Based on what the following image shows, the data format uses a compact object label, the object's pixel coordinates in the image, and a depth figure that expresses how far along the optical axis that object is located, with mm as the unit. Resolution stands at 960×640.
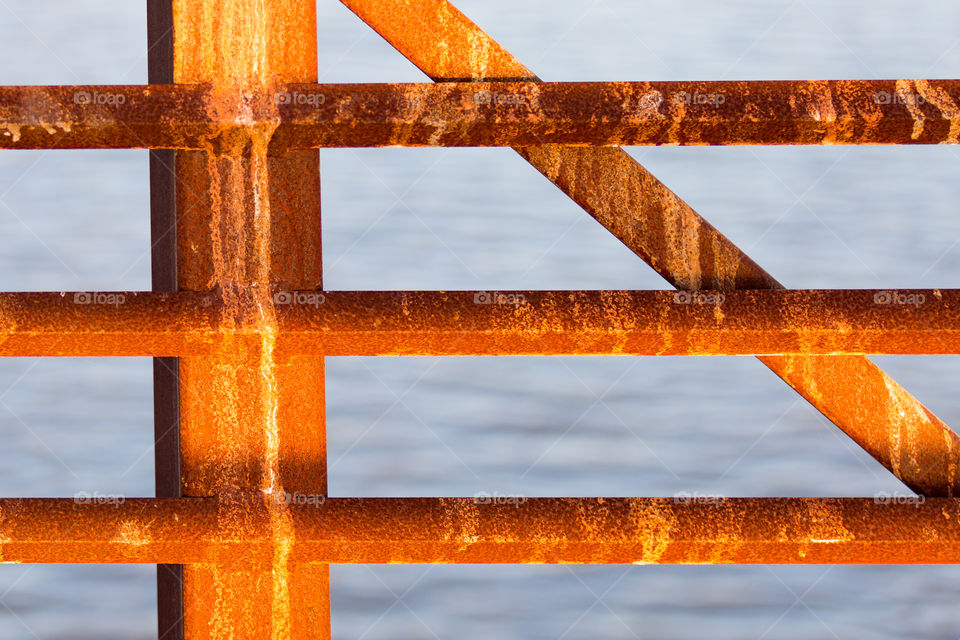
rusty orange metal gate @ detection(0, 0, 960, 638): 4416
